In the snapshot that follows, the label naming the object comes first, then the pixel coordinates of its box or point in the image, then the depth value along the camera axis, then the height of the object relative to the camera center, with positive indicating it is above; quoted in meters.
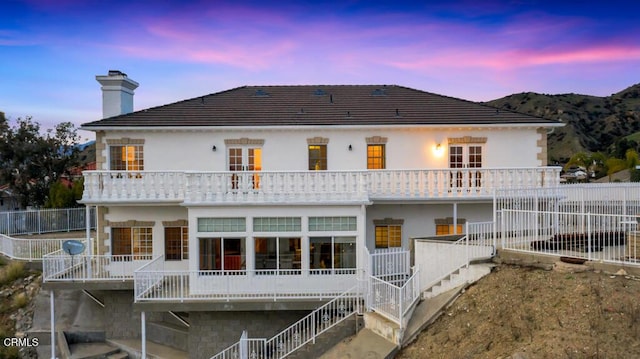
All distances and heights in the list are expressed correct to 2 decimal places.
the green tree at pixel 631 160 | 44.72 +1.50
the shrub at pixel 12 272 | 21.05 -3.95
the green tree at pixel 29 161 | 36.56 +1.74
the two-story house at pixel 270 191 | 16.06 -0.39
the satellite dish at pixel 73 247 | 16.80 -2.28
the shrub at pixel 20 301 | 20.12 -4.96
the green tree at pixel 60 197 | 31.44 -0.95
